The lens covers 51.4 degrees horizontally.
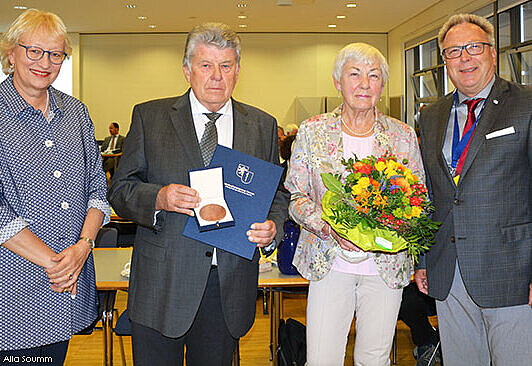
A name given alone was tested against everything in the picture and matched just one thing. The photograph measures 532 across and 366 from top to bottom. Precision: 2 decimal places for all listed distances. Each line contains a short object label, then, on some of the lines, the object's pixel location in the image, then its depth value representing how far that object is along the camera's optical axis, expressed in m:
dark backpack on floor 3.83
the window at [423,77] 13.05
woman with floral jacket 2.54
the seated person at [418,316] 4.35
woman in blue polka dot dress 2.15
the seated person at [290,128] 9.43
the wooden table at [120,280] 3.49
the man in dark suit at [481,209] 2.54
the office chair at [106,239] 4.83
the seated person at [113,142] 15.20
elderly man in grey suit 2.23
